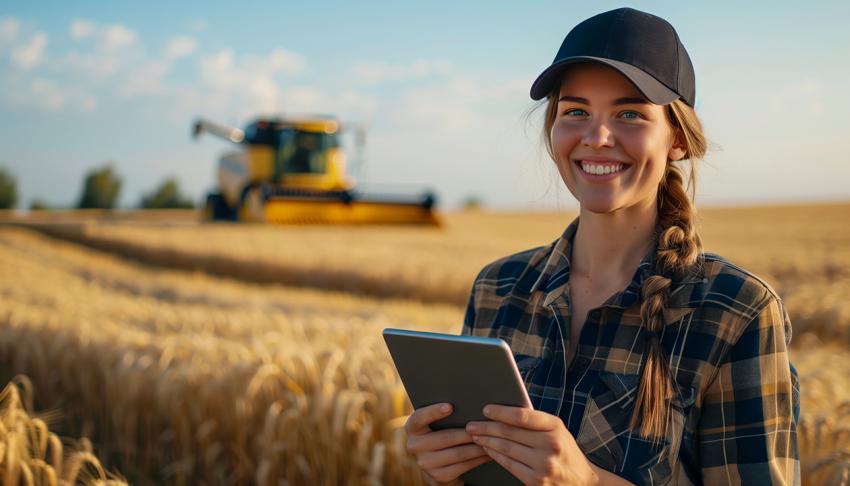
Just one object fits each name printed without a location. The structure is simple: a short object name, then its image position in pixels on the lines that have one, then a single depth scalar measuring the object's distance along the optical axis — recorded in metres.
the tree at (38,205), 71.62
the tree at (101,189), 78.94
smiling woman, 1.59
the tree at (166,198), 78.00
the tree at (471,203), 94.12
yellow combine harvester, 20.12
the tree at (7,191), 75.06
